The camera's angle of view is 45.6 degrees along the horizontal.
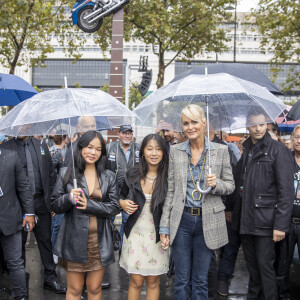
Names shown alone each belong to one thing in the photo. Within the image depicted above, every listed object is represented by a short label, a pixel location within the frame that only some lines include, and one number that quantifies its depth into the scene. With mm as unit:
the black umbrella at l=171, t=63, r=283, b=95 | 4543
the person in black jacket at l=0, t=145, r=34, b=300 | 3711
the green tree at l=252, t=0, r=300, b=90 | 12406
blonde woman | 3166
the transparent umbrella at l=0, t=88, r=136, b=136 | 3197
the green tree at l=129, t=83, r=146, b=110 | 38106
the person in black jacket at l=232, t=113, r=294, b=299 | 3426
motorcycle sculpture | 9750
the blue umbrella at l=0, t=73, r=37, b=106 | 4328
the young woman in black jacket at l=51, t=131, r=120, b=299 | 3176
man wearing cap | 5926
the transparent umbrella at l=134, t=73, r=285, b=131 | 3225
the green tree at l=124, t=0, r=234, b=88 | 12812
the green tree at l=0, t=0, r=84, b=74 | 11836
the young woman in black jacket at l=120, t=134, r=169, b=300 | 3311
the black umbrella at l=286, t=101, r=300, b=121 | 4453
